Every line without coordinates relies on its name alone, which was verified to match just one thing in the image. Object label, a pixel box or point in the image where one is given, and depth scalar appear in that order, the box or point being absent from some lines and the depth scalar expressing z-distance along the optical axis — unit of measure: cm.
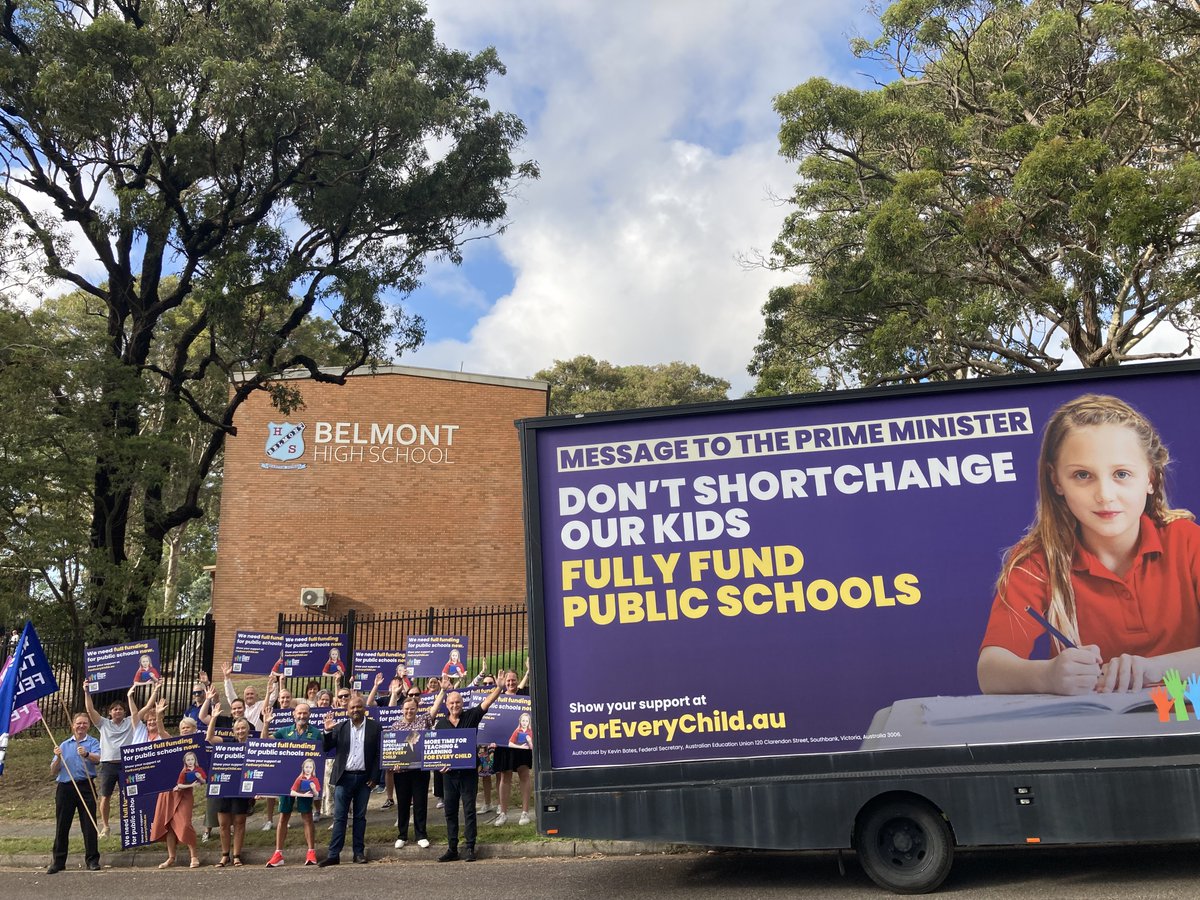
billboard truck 655
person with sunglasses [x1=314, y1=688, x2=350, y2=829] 1059
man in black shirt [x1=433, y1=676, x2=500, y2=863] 913
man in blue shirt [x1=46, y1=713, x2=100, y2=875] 984
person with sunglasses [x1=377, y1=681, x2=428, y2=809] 1152
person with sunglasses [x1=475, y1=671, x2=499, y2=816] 1035
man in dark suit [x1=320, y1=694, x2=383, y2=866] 933
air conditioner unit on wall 2630
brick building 2683
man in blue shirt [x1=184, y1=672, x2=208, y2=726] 1158
